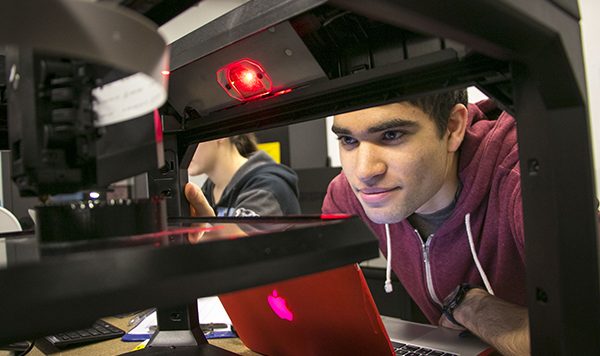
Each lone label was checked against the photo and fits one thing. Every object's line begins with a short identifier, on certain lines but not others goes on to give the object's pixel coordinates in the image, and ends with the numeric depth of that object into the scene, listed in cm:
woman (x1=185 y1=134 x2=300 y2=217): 186
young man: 96
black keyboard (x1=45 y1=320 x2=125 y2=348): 77
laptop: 51
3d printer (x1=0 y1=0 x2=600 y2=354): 32
